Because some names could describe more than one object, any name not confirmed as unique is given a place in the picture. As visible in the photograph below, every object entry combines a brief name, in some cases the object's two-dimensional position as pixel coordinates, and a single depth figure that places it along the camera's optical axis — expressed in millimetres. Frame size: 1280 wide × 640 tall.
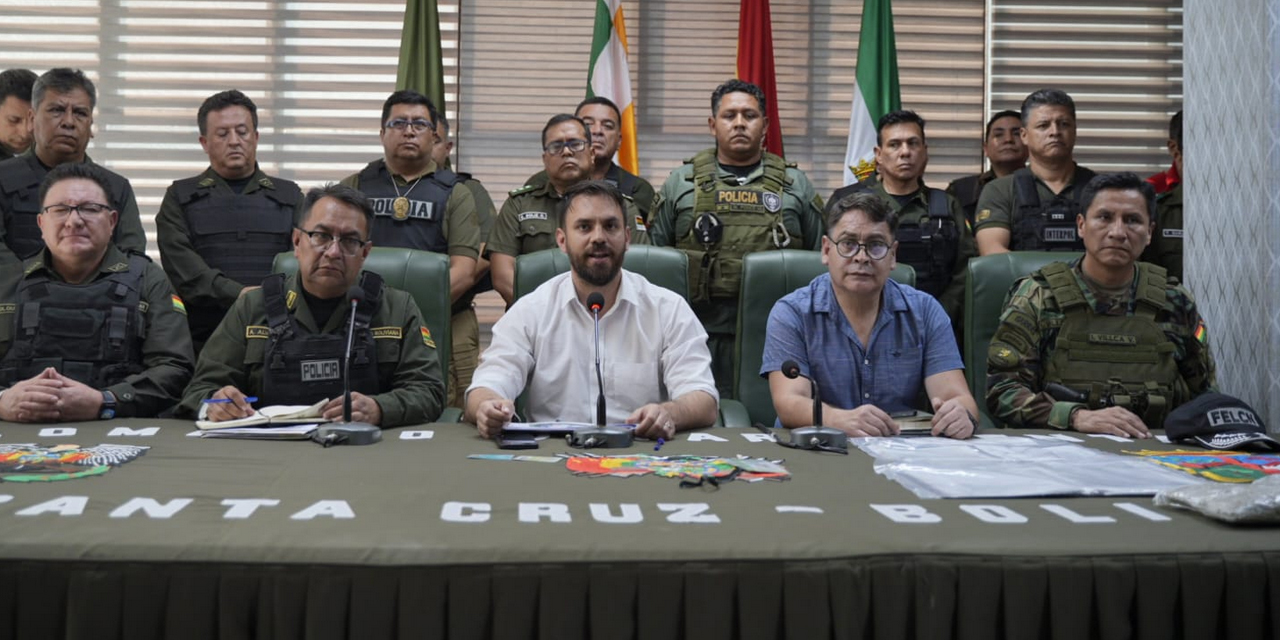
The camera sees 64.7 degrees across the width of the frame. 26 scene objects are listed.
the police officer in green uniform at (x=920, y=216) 3992
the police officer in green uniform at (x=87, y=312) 2795
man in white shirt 2729
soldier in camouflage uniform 2777
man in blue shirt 2738
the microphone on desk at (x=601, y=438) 2094
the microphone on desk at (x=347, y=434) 2105
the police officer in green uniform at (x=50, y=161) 3574
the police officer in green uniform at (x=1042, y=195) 3898
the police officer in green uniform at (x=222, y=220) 3861
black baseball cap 2164
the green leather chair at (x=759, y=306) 3088
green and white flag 5387
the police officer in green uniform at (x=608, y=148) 4375
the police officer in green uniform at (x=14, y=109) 4262
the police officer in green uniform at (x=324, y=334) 2676
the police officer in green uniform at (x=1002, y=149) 4551
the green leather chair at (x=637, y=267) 3146
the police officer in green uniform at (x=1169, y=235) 4152
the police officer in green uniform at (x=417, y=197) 4016
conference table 1234
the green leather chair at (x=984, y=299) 3104
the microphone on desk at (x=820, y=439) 2092
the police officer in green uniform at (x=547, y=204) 4020
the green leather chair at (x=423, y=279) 3049
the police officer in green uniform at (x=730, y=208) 3863
